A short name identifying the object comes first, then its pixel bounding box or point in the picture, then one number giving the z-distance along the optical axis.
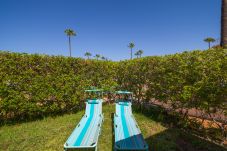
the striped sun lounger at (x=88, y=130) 2.68
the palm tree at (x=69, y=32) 41.54
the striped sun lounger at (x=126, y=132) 2.59
